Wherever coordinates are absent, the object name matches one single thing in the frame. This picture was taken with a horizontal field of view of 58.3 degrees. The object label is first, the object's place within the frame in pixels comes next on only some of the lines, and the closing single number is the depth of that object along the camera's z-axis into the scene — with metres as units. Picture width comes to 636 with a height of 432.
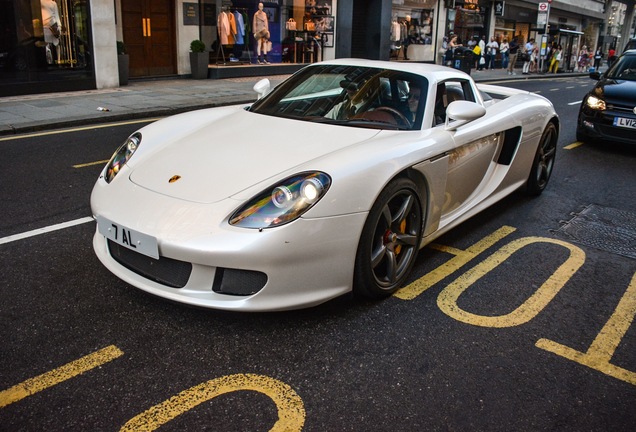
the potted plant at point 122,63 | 13.74
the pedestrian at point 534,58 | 28.03
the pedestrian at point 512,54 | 26.42
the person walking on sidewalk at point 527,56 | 27.45
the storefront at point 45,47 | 11.59
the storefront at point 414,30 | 24.00
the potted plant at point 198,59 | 15.72
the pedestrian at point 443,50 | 26.41
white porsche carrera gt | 2.70
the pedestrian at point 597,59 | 37.44
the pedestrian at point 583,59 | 33.68
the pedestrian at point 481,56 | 27.87
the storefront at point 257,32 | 16.23
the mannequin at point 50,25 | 12.13
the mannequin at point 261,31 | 17.97
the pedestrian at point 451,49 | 25.70
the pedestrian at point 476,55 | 27.20
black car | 7.88
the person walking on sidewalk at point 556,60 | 28.72
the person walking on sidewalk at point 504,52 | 30.22
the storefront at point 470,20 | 29.41
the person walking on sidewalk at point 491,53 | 29.16
